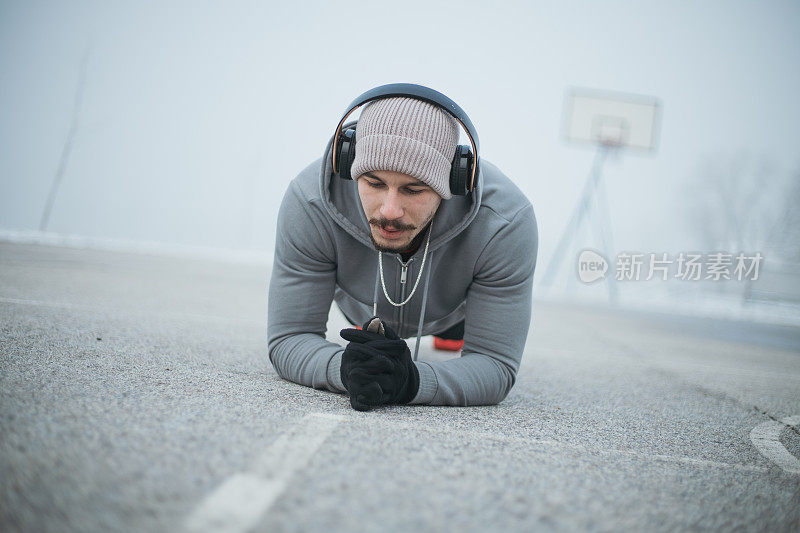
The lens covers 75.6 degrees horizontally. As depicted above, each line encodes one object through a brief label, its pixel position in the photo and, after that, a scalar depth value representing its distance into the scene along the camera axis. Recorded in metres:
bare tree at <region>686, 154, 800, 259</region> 19.16
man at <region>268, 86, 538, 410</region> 1.57
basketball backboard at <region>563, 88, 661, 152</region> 12.98
